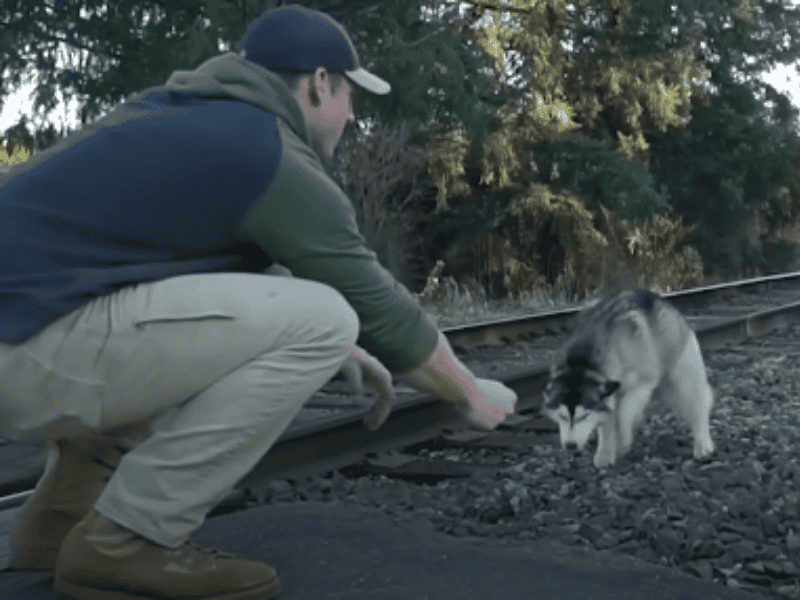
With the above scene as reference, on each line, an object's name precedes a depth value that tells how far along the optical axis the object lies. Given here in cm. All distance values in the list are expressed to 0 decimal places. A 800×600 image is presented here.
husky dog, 430
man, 236
